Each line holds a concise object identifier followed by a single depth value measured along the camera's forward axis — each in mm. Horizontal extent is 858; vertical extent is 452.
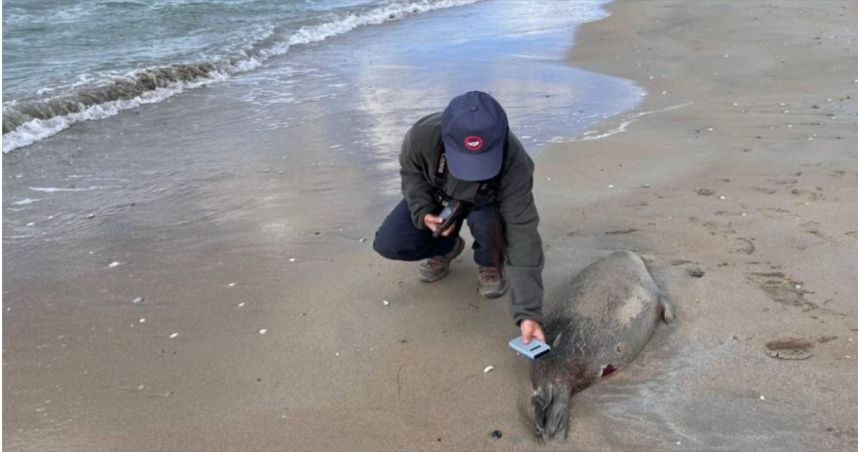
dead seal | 2920
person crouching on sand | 2732
